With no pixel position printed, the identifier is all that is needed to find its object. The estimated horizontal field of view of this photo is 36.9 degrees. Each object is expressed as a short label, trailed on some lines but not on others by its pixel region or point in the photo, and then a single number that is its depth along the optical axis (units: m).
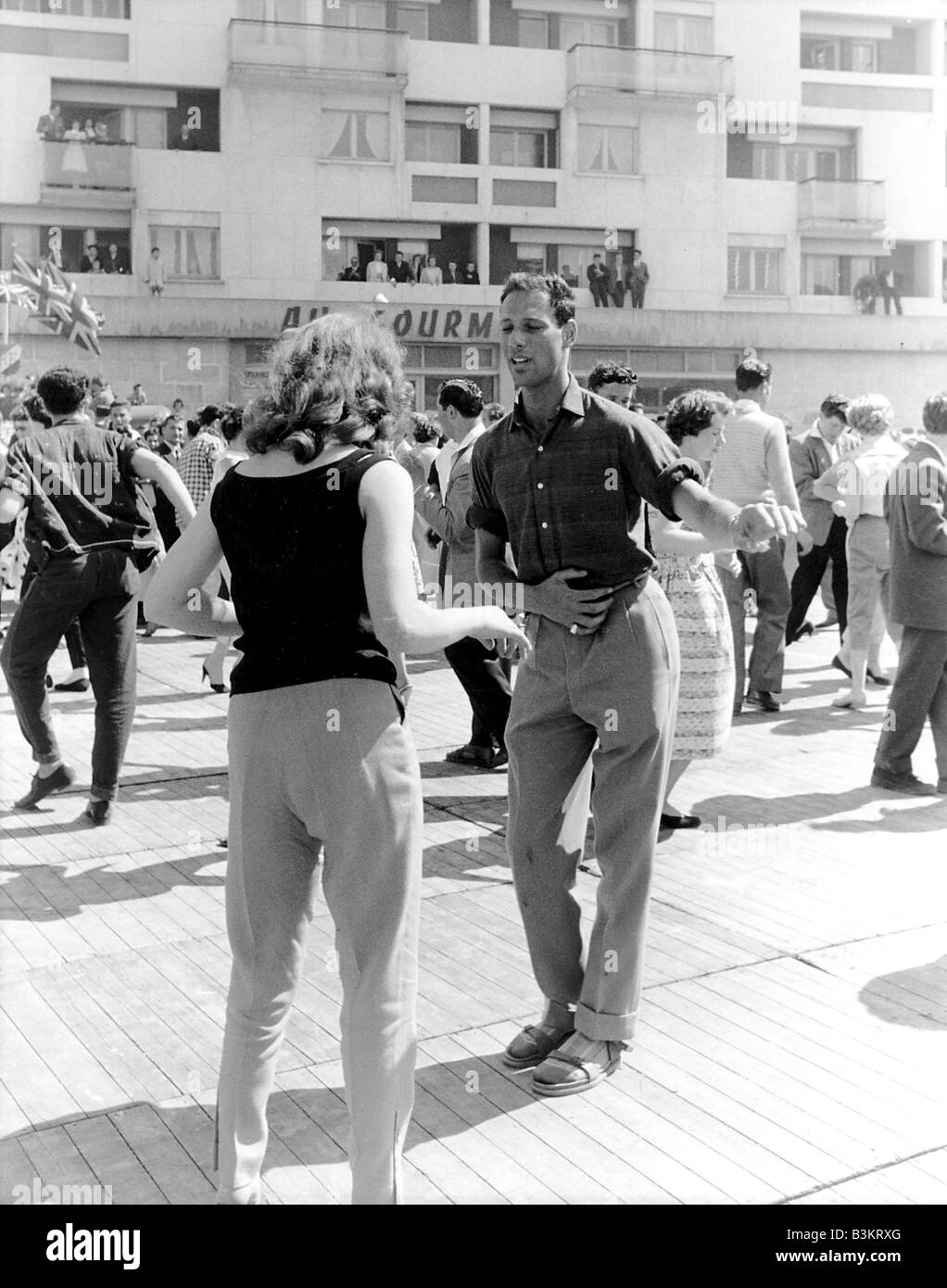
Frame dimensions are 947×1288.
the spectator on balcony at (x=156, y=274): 30.61
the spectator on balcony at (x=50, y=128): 30.47
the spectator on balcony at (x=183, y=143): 31.38
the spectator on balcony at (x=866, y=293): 35.56
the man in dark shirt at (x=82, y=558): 6.12
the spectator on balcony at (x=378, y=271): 32.40
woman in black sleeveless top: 2.74
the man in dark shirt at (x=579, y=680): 3.61
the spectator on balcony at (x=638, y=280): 32.06
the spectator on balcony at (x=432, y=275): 31.97
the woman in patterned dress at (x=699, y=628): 5.91
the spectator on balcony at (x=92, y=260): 31.03
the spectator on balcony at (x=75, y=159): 30.58
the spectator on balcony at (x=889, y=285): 34.97
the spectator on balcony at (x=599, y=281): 32.47
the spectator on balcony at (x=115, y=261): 31.27
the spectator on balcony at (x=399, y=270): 31.94
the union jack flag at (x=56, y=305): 17.25
